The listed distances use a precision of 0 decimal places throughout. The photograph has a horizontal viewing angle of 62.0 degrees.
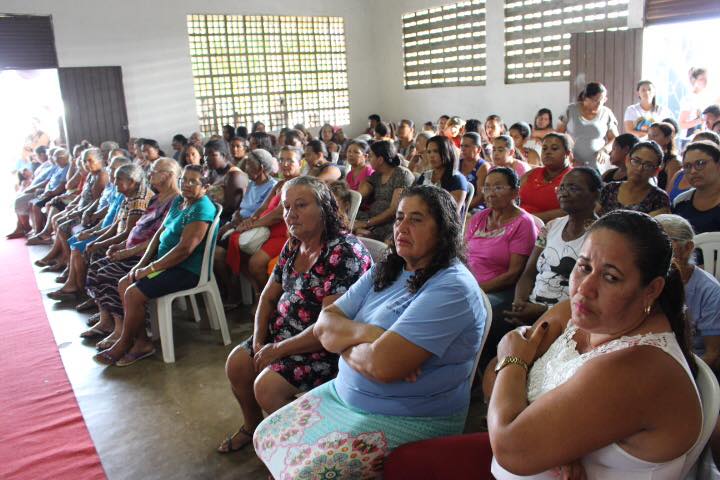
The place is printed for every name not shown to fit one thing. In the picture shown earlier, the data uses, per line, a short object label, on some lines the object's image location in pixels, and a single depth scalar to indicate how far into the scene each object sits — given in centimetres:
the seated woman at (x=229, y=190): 482
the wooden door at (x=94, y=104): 952
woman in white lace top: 107
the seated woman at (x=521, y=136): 594
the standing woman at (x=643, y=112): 599
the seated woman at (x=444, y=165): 392
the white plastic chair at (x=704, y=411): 115
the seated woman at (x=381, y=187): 419
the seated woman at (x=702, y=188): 280
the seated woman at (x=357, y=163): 472
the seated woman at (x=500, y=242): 275
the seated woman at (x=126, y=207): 409
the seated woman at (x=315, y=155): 505
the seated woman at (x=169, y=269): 341
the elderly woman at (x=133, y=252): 379
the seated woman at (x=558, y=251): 246
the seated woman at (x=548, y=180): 355
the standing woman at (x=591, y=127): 531
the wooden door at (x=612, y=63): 723
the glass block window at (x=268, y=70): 1065
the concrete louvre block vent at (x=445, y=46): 964
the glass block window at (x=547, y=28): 764
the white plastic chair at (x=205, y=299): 348
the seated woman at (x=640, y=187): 294
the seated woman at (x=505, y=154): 447
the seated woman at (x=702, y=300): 193
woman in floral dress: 220
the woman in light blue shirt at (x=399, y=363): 163
